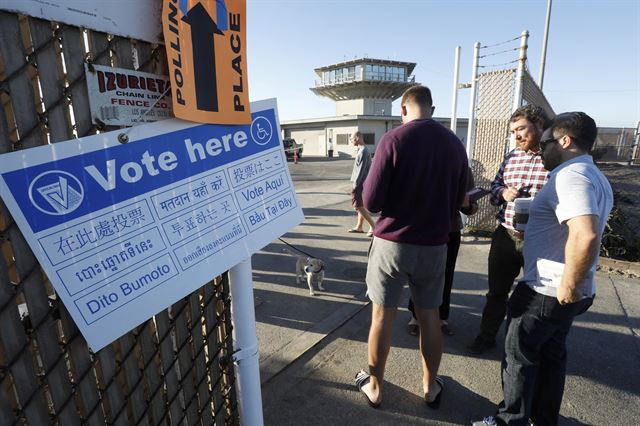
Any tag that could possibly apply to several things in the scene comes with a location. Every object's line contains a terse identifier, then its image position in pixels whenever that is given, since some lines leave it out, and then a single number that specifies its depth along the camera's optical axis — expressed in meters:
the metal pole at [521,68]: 5.30
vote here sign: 0.90
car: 29.83
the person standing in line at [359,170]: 5.95
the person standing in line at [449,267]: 2.96
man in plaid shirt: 2.75
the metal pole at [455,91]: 6.45
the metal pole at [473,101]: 6.23
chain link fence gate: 5.79
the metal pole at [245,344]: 1.49
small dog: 4.24
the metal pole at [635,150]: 19.92
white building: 35.97
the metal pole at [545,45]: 15.32
